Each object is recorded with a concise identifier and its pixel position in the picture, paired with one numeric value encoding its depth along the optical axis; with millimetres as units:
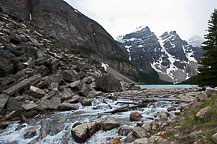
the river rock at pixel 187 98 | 11382
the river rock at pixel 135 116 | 7393
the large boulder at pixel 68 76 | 17677
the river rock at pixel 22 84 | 10994
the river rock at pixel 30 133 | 6363
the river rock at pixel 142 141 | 4376
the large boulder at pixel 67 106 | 10656
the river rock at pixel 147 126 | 5531
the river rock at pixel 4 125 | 7297
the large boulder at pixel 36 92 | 11891
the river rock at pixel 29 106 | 9262
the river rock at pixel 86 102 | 12250
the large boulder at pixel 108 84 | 22481
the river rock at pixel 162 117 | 6615
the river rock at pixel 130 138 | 5075
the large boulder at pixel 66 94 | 13017
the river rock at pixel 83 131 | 5634
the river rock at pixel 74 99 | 12962
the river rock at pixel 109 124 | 6368
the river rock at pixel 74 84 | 16394
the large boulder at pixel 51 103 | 10391
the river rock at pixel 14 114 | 8272
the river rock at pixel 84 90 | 16578
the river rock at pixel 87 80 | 20356
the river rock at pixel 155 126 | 5512
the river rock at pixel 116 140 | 5057
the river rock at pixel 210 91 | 7386
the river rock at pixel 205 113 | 4609
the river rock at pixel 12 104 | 9305
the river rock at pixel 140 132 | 5094
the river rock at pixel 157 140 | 4205
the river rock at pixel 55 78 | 15551
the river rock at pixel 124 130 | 5772
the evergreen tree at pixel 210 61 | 16312
